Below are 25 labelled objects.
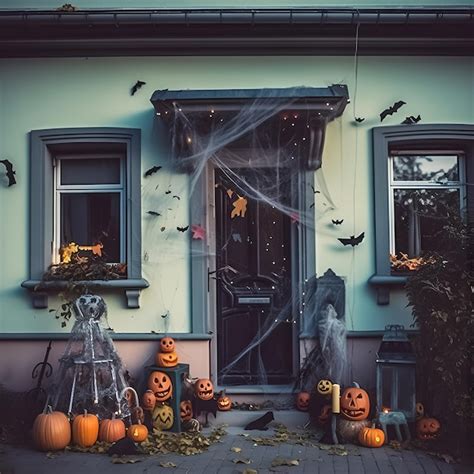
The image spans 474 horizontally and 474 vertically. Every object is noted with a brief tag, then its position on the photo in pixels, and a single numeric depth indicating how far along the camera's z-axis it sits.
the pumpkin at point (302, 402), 7.39
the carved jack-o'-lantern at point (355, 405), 6.77
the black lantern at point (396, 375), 6.88
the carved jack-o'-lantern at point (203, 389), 7.32
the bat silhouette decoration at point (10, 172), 7.94
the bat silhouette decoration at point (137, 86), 7.87
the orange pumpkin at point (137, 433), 6.67
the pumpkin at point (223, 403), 7.48
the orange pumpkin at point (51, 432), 6.58
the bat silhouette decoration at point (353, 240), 7.61
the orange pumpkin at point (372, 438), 6.61
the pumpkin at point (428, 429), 6.69
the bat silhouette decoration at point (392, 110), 7.70
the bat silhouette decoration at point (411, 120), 7.73
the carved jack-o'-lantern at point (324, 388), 7.14
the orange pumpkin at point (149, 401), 7.08
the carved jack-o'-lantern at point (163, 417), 7.11
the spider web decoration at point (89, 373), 6.99
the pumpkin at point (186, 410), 7.27
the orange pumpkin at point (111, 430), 6.71
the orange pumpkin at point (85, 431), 6.66
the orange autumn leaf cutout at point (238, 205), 8.06
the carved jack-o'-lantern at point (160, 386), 7.17
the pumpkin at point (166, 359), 7.37
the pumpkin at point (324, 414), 7.08
